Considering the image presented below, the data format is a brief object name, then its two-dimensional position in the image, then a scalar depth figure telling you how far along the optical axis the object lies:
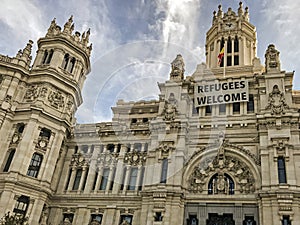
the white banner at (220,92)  40.25
